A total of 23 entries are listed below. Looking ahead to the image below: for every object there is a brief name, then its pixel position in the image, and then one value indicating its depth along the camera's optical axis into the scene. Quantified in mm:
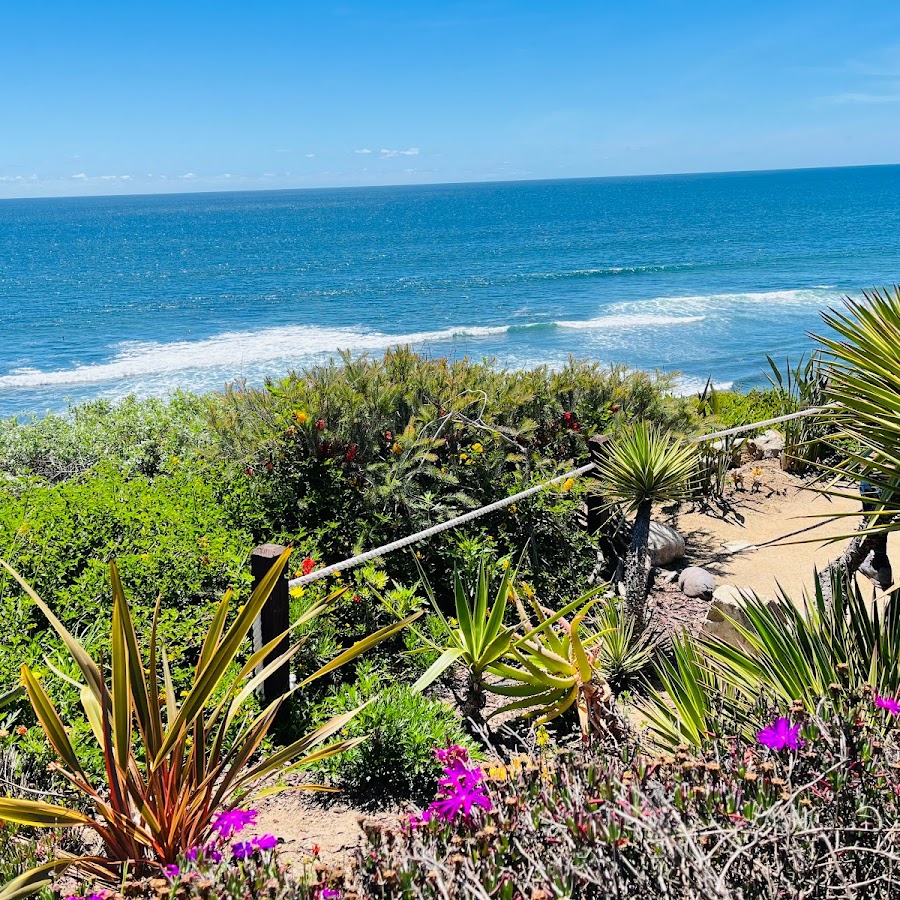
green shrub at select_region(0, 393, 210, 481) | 5684
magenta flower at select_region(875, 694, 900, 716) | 2117
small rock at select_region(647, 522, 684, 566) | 5648
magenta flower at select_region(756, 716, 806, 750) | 1988
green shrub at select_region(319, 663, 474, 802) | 2904
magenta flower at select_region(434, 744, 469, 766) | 2343
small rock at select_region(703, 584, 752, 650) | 4242
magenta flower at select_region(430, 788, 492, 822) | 1942
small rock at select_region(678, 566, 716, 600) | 5289
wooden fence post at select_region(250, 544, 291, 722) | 3059
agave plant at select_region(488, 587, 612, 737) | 3191
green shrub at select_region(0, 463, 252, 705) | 3219
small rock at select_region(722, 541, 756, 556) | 6188
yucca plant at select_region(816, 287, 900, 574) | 2940
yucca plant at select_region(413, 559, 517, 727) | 3295
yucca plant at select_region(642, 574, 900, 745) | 2641
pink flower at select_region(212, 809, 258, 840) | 2012
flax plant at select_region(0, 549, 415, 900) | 2039
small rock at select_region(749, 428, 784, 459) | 8414
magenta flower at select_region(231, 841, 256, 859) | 1862
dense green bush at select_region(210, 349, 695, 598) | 4438
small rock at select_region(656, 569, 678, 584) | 5570
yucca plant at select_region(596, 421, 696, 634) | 4141
